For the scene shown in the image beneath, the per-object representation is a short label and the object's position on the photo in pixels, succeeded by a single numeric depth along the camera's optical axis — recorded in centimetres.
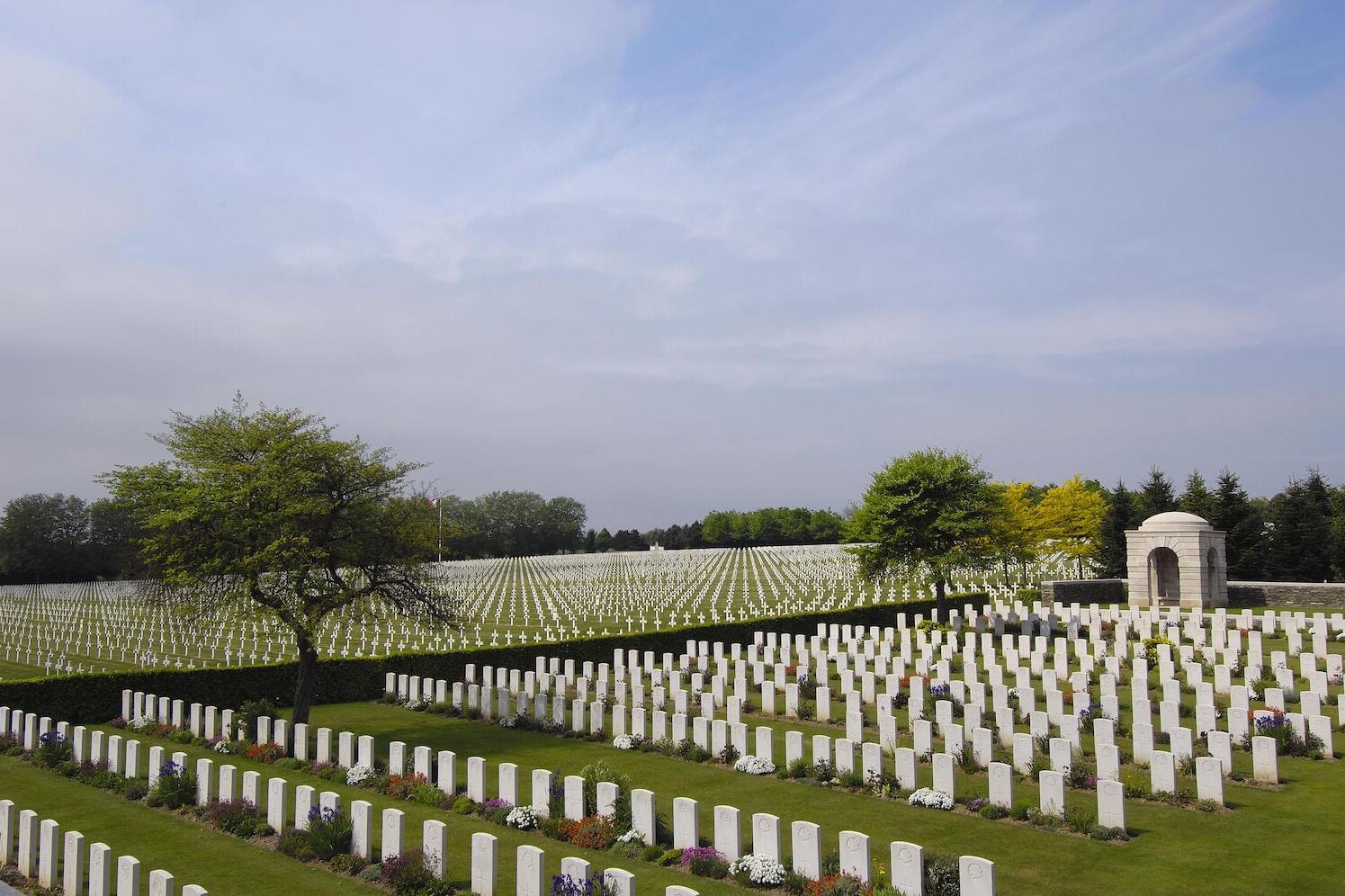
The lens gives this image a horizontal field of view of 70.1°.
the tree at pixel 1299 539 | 4481
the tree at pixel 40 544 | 8506
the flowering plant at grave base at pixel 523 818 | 1134
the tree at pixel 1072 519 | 4797
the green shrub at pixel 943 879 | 841
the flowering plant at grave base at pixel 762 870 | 921
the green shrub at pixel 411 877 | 923
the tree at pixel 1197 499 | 4600
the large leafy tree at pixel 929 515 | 3331
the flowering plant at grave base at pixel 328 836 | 1026
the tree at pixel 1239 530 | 4588
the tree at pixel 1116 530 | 5006
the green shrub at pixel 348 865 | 999
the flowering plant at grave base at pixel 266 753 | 1534
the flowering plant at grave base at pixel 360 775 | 1354
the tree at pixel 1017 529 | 3641
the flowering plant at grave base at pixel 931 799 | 1188
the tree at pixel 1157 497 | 5056
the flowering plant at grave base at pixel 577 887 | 796
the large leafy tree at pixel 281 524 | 1684
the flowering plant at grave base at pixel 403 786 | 1294
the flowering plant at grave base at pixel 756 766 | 1412
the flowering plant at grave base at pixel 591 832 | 1054
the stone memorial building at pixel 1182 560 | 3531
